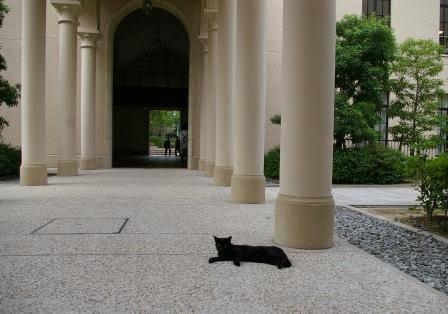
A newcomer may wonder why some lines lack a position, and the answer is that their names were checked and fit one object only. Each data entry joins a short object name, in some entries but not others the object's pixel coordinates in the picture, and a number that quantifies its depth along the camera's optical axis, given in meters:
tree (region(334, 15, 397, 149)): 15.96
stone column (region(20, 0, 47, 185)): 13.22
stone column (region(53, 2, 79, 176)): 17.11
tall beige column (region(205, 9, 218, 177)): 16.89
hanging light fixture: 16.28
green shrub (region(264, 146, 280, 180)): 16.98
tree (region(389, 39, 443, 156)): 18.42
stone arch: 21.56
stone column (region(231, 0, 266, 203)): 9.55
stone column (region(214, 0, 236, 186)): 12.84
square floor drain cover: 6.83
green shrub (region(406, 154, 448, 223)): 7.91
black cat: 5.16
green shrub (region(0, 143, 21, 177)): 16.33
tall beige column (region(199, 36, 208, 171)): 20.14
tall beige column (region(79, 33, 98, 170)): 19.97
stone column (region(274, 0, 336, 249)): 5.95
